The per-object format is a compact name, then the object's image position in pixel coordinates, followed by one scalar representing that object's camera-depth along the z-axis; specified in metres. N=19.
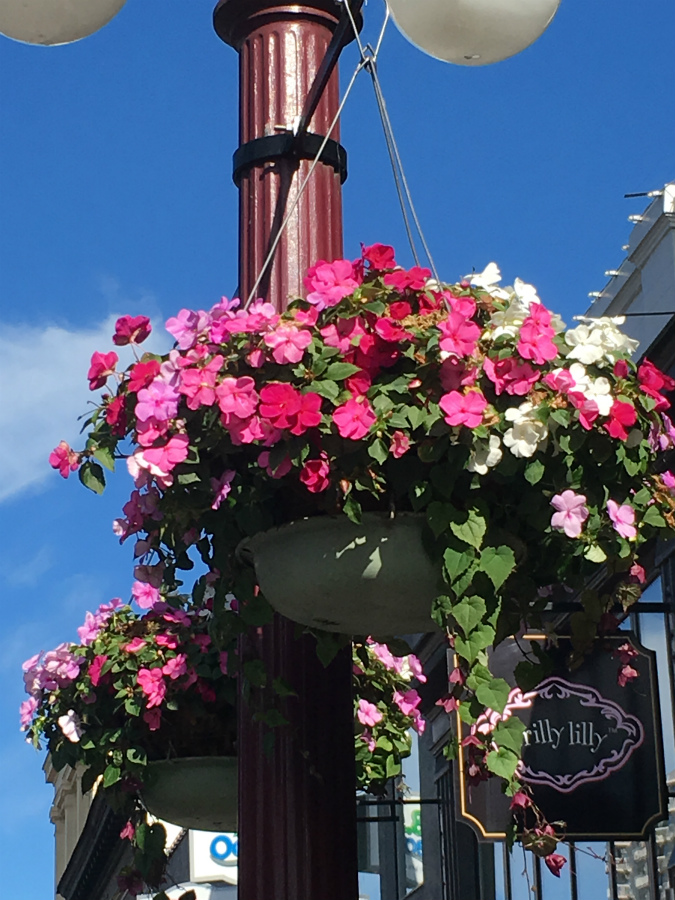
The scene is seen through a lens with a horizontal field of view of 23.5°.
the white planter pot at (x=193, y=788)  5.53
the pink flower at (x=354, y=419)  3.43
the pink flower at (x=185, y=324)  3.70
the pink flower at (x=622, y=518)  3.62
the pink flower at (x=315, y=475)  3.45
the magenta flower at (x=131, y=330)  3.81
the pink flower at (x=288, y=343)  3.52
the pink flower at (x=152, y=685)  5.51
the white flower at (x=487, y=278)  3.83
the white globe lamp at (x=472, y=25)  3.93
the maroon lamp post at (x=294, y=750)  4.02
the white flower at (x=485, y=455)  3.47
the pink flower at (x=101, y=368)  3.79
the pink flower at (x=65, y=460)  3.83
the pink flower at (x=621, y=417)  3.56
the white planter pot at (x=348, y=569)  3.53
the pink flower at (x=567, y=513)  3.53
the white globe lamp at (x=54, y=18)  4.21
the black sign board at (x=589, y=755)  9.86
